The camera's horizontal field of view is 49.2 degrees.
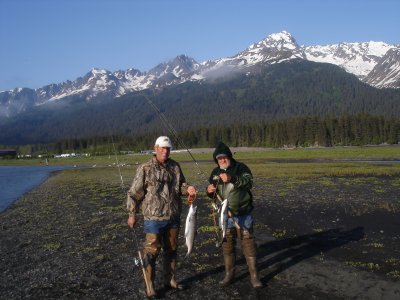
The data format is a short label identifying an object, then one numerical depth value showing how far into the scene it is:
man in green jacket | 8.54
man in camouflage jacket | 8.21
